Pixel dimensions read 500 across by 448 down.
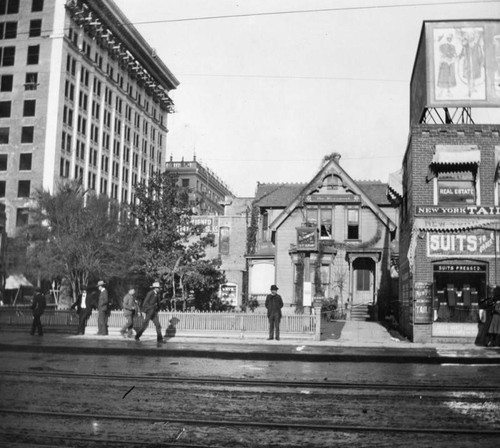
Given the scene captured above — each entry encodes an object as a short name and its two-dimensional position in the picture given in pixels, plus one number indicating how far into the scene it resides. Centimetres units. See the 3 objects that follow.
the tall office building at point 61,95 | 5850
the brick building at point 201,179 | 9162
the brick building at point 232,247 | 4556
